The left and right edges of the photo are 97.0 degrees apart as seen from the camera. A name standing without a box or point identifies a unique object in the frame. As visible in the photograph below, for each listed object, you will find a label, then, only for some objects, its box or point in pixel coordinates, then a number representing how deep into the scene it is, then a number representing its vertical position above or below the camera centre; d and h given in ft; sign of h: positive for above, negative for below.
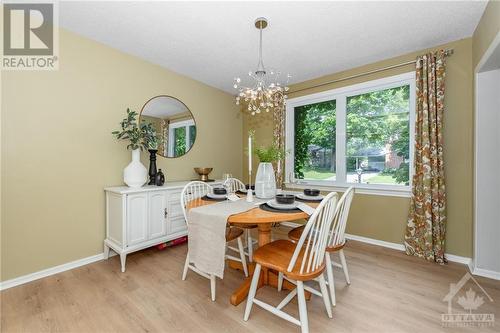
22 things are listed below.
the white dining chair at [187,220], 6.36 -1.46
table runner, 5.21 -1.71
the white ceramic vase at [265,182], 6.74 -0.51
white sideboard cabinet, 7.66 -1.94
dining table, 4.86 -1.70
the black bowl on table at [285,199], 5.71 -0.87
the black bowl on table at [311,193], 6.90 -0.85
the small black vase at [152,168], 9.16 -0.12
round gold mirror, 9.92 +2.03
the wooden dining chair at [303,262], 4.39 -2.08
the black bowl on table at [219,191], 7.14 -0.83
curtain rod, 8.05 +4.17
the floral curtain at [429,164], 8.00 +0.08
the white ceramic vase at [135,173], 8.20 -0.30
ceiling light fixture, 6.95 +2.47
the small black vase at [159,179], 9.02 -0.57
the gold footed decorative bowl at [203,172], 11.33 -0.35
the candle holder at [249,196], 6.43 -0.90
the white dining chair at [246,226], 7.11 -2.03
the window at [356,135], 9.37 +1.48
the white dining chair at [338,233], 5.67 -1.81
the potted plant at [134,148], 8.22 +0.65
